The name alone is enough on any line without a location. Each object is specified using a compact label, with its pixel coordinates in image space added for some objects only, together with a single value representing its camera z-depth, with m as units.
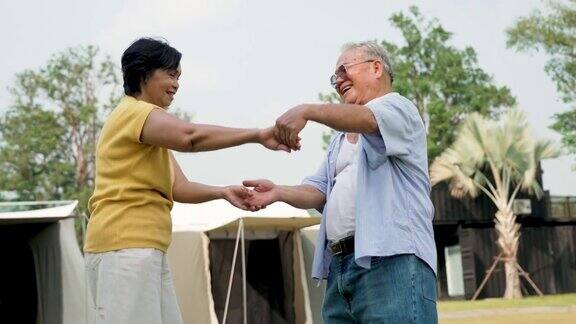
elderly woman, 3.14
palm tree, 29.84
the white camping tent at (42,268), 11.46
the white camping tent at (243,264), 13.48
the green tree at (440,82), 37.50
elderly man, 3.14
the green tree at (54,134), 37.25
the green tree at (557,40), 29.23
